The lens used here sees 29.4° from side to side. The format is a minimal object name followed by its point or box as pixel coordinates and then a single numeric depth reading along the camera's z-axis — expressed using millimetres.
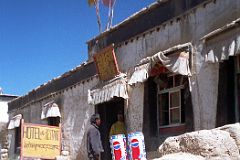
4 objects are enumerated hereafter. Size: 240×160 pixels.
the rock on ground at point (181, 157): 5711
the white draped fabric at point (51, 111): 15219
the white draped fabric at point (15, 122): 19109
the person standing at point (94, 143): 8438
